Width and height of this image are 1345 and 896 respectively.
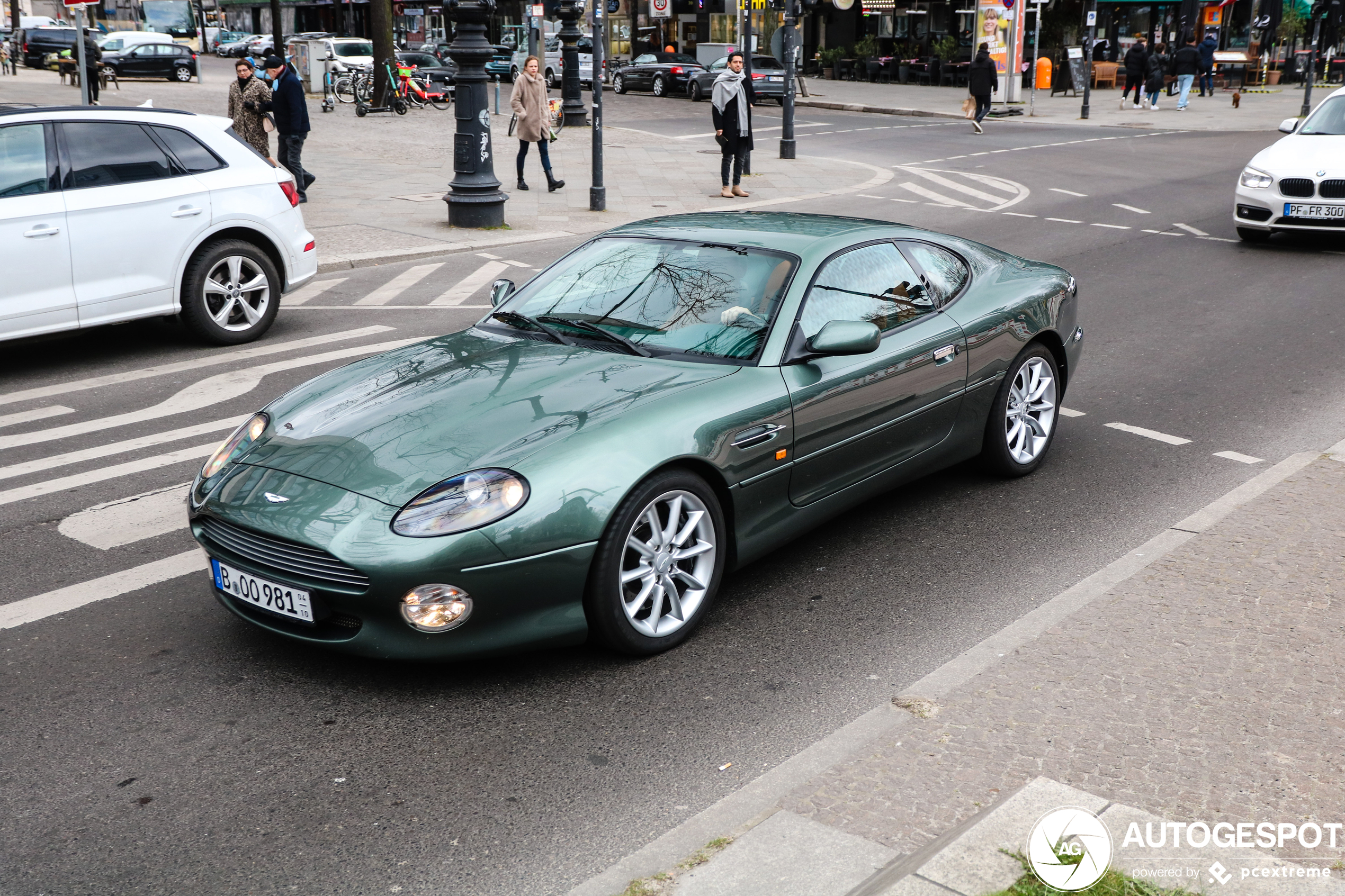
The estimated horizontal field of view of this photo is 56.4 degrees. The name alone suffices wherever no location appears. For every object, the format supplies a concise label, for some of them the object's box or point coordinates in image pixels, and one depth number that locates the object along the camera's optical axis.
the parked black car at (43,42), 49.84
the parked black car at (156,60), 46.09
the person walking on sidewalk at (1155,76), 34.09
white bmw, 12.80
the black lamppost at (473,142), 14.40
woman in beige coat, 17.44
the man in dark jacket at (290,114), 15.93
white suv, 8.03
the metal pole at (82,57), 13.48
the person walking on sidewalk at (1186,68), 34.66
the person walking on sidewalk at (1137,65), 34.66
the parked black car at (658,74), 42.09
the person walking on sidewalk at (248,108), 15.52
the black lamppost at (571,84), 29.41
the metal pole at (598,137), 15.98
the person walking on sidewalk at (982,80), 29.16
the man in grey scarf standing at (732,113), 17.06
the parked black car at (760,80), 37.16
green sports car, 3.88
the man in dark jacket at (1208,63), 38.53
